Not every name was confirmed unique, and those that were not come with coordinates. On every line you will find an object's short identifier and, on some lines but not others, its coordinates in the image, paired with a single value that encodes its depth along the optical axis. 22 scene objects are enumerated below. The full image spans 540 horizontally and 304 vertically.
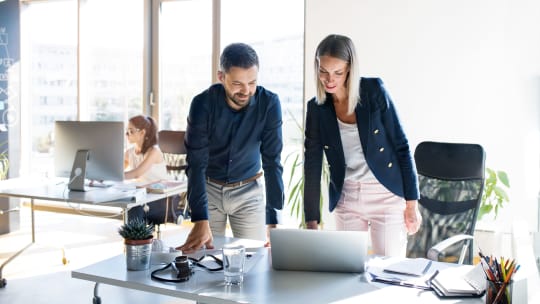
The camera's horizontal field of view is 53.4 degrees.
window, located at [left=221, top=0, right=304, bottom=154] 5.19
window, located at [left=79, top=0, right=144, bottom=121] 6.00
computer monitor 3.50
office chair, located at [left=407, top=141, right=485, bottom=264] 2.48
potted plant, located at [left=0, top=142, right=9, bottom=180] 5.26
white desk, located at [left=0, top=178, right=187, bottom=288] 3.30
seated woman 4.13
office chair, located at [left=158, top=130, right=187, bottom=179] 4.38
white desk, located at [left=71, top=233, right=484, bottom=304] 1.57
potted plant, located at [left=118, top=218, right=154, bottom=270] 1.83
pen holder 1.45
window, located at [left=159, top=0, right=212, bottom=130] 5.69
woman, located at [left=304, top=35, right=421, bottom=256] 2.24
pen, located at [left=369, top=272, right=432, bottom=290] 1.68
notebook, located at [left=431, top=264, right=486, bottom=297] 1.60
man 2.27
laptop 1.75
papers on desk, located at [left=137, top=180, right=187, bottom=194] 3.57
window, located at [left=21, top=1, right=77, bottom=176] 6.47
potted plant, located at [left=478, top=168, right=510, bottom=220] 3.89
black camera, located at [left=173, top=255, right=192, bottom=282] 1.74
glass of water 1.70
